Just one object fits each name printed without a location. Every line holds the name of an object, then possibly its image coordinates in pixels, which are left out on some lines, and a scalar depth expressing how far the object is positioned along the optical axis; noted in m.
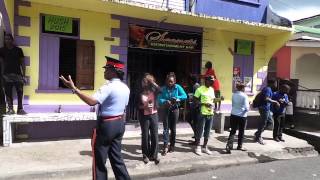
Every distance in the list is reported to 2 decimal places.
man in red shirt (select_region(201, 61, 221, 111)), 6.14
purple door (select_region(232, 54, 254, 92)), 6.89
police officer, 3.03
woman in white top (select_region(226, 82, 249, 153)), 5.07
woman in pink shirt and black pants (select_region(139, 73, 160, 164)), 4.25
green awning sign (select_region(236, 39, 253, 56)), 6.85
